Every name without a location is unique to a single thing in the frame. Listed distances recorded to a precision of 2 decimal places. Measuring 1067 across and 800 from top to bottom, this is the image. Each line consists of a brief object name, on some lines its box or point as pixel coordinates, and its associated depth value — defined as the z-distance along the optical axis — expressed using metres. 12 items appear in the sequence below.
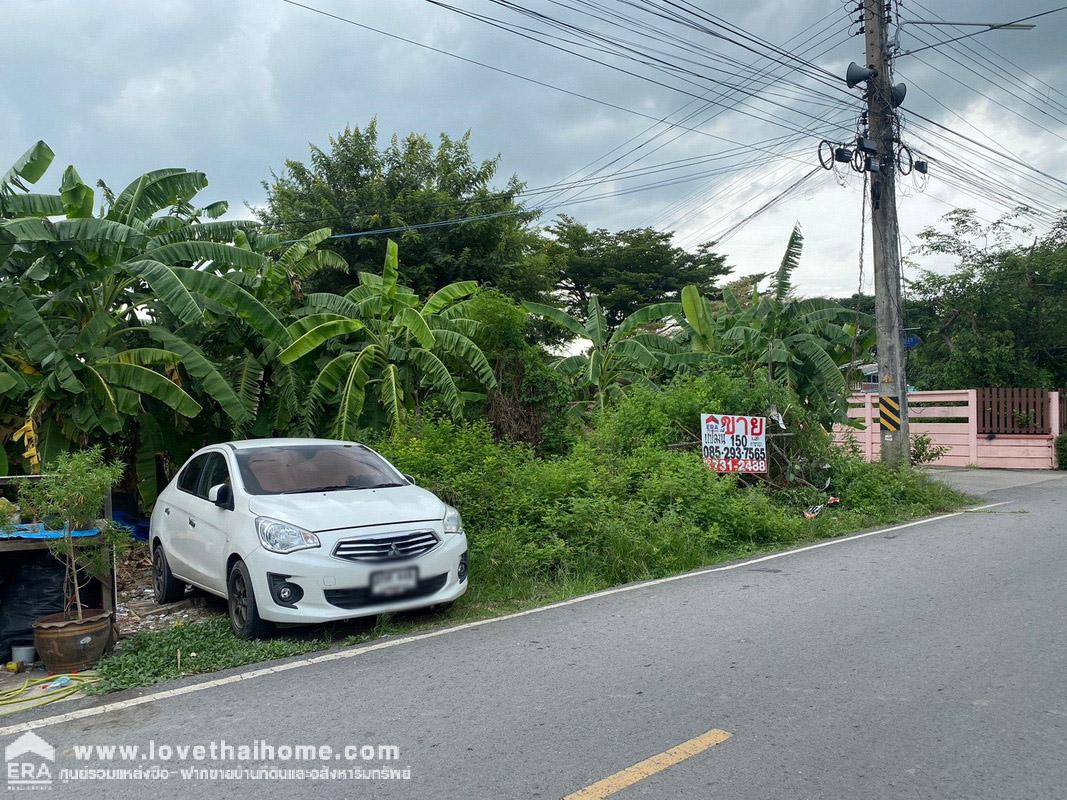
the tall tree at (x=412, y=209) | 23.38
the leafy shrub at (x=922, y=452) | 17.68
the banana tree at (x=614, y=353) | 17.61
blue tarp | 6.52
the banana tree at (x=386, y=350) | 12.94
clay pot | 6.10
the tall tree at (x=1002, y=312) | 24.98
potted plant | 6.13
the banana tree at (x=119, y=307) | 10.41
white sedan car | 6.43
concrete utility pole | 16.12
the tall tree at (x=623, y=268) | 36.41
